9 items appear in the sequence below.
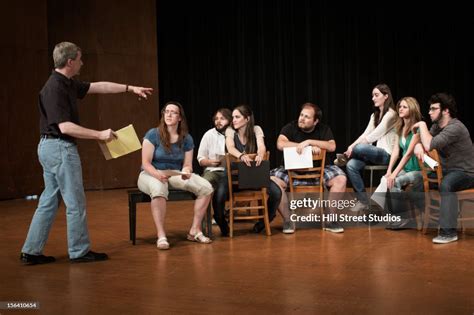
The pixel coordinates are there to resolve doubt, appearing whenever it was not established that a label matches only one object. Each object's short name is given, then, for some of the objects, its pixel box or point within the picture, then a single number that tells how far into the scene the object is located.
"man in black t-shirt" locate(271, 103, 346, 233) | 5.75
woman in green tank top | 5.63
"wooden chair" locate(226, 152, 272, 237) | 5.55
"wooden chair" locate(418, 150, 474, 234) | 5.25
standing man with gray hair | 4.41
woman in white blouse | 6.32
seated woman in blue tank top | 5.13
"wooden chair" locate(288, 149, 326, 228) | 5.71
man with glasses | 5.14
